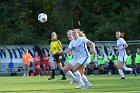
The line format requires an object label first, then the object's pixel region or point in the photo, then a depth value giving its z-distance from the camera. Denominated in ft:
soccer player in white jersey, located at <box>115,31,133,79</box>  84.99
